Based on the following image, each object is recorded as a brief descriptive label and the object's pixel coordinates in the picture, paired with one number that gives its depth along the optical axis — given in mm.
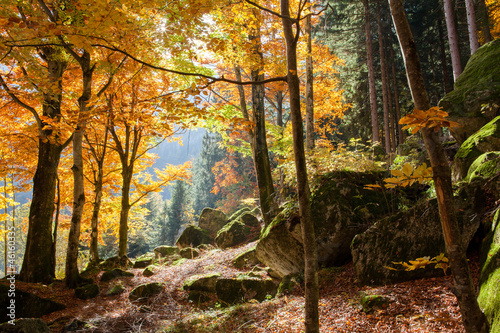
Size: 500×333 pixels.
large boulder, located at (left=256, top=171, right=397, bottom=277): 5203
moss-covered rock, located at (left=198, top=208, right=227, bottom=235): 19188
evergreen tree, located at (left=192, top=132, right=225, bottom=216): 37938
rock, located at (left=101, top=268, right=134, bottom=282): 8672
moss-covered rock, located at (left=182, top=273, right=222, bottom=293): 7137
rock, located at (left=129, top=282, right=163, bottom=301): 6786
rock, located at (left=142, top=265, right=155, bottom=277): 9461
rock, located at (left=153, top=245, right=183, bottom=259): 14470
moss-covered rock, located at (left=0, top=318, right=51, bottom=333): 3268
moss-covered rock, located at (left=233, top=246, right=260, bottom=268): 8711
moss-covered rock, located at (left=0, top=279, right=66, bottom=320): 4984
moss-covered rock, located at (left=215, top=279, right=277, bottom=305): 6035
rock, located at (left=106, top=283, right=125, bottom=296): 7344
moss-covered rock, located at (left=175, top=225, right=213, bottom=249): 16688
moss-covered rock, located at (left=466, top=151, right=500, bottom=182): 3533
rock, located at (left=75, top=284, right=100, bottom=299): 6846
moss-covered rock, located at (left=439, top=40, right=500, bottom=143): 5613
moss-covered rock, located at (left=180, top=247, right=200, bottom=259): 13305
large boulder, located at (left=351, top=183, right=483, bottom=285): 3508
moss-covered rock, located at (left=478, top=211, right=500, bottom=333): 1925
